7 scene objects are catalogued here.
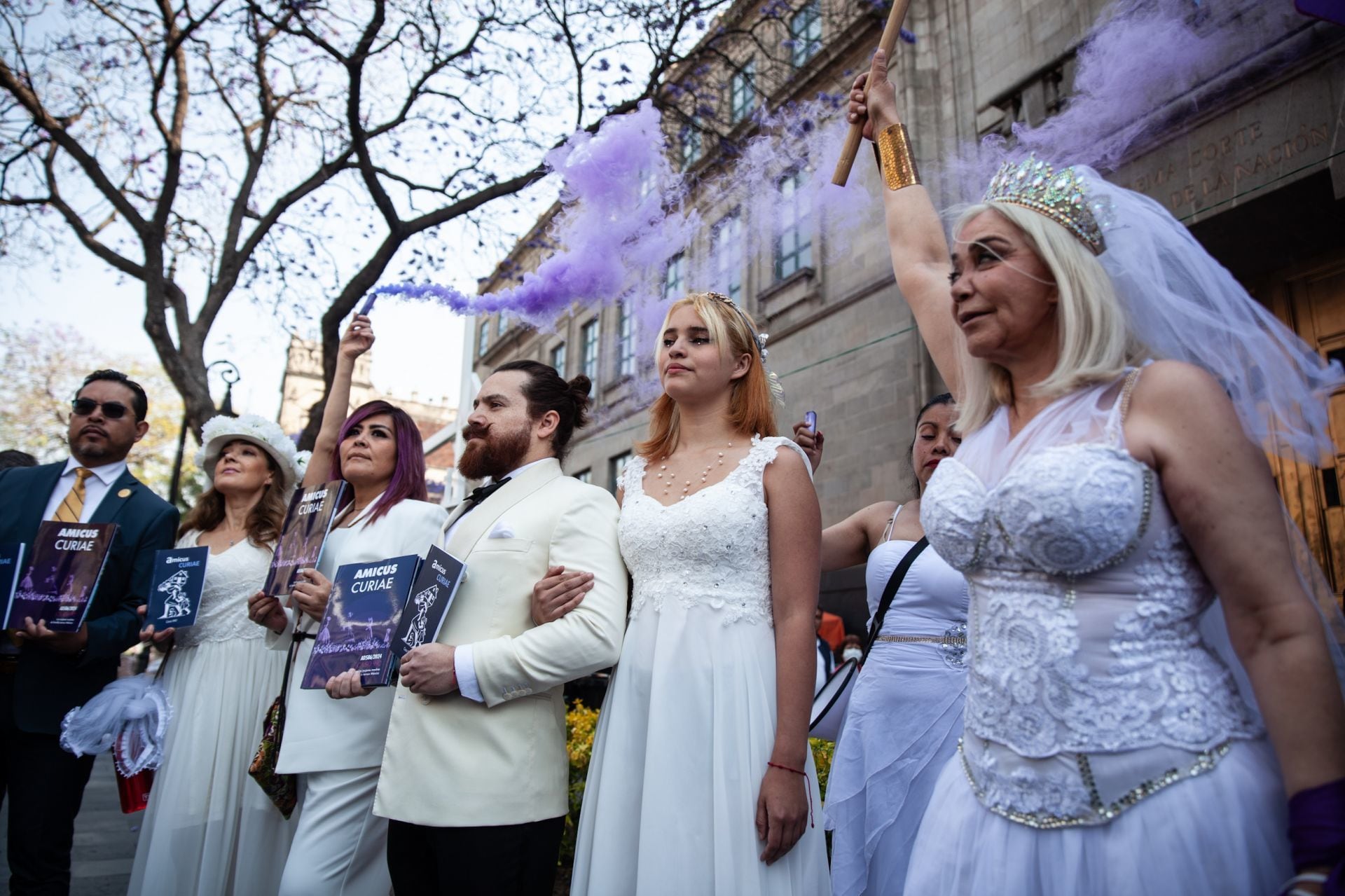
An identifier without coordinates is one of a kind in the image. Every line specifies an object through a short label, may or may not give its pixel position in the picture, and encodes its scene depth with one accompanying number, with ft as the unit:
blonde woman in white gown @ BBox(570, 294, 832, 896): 7.34
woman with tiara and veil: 4.60
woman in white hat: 12.05
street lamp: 26.73
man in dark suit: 11.74
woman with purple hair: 9.50
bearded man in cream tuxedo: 8.18
